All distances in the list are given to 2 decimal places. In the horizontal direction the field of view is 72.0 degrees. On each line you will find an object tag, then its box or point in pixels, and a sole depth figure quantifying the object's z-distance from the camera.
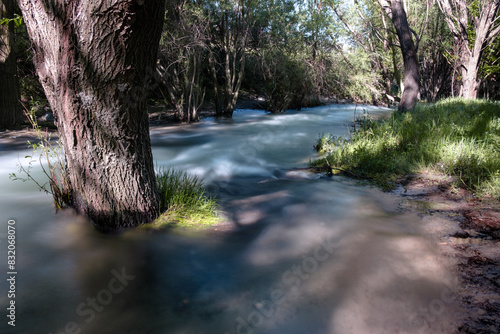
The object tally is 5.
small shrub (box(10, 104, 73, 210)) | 3.95
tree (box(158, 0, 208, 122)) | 11.21
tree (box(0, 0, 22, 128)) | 9.96
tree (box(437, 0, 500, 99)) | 13.30
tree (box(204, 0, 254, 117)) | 13.46
